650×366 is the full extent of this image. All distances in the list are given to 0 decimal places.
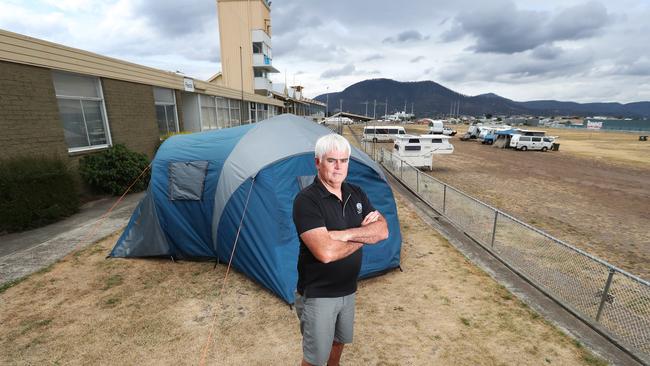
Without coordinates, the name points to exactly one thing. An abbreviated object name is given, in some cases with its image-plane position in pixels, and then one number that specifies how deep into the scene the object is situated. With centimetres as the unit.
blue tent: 492
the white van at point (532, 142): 2966
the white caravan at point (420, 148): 1629
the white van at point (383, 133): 3284
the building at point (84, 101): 803
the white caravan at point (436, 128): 4482
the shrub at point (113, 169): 997
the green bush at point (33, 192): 704
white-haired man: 221
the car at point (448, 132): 4623
